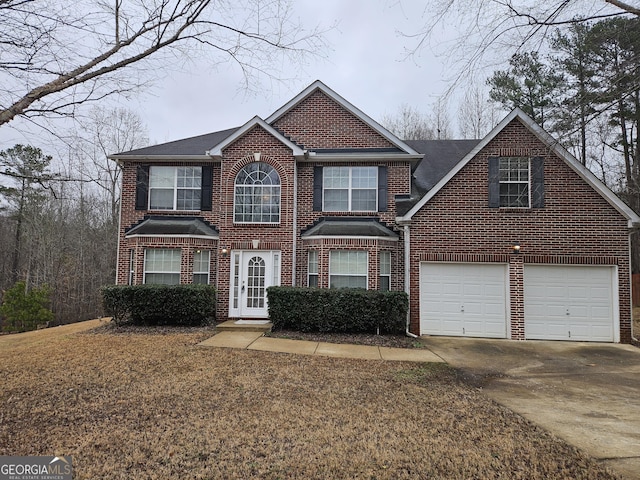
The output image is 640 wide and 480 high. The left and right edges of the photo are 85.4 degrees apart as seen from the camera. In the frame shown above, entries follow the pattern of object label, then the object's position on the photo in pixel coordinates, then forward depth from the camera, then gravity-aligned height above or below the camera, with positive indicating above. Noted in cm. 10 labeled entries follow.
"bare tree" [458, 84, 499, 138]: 2120 +929
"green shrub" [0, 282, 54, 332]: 1655 -235
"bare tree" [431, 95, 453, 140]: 2552 +1045
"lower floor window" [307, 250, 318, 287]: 1129 -14
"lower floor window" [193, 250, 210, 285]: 1162 -10
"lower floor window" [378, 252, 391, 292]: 1110 -17
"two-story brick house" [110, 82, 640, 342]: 952 +131
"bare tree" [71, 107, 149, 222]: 2172 +745
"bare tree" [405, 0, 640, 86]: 503 +381
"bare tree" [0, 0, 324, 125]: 462 +310
